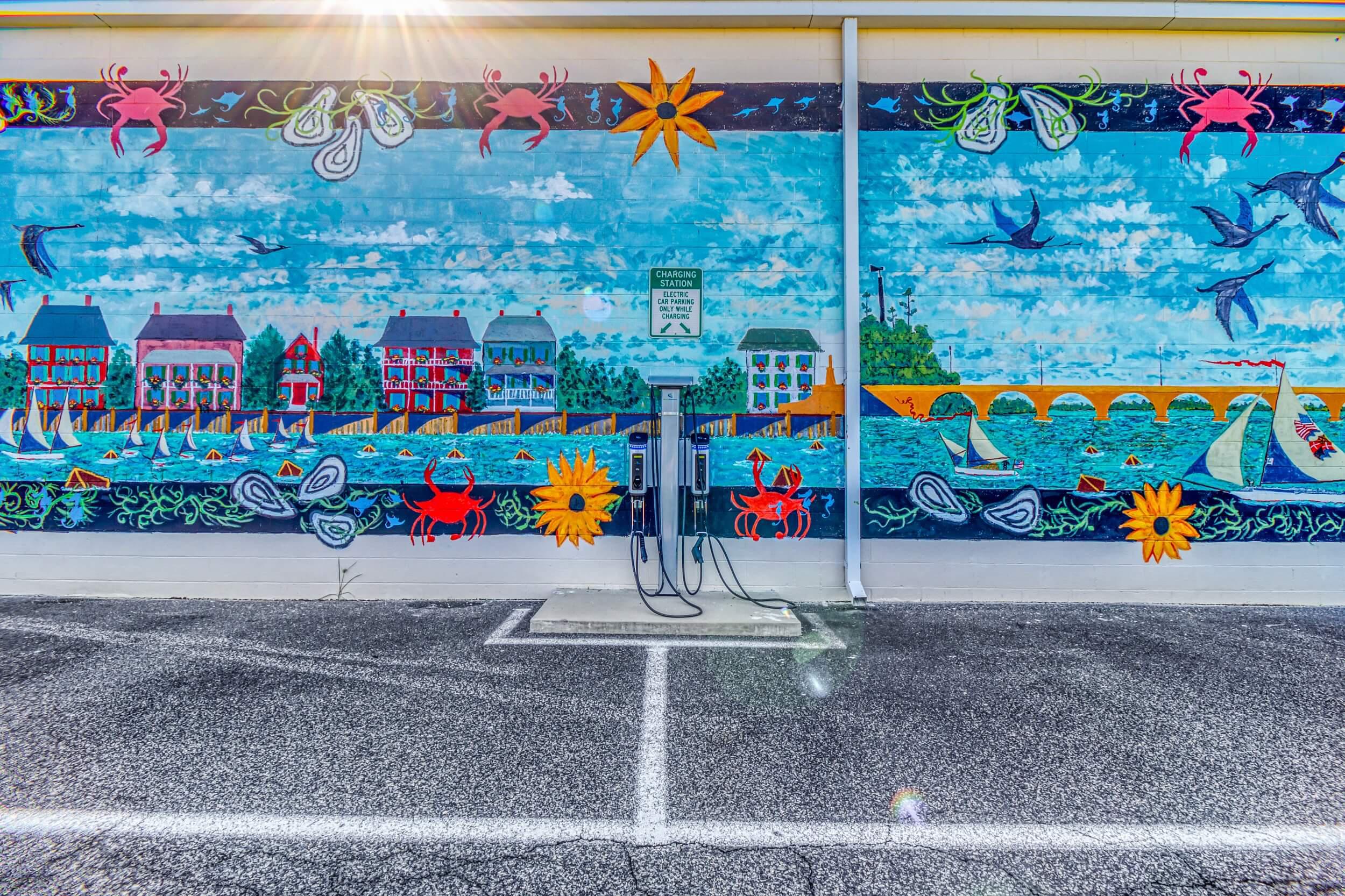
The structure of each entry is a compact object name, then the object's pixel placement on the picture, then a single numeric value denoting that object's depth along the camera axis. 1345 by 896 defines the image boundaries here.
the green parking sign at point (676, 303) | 4.91
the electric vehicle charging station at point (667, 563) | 4.03
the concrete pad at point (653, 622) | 4.02
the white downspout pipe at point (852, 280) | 4.85
